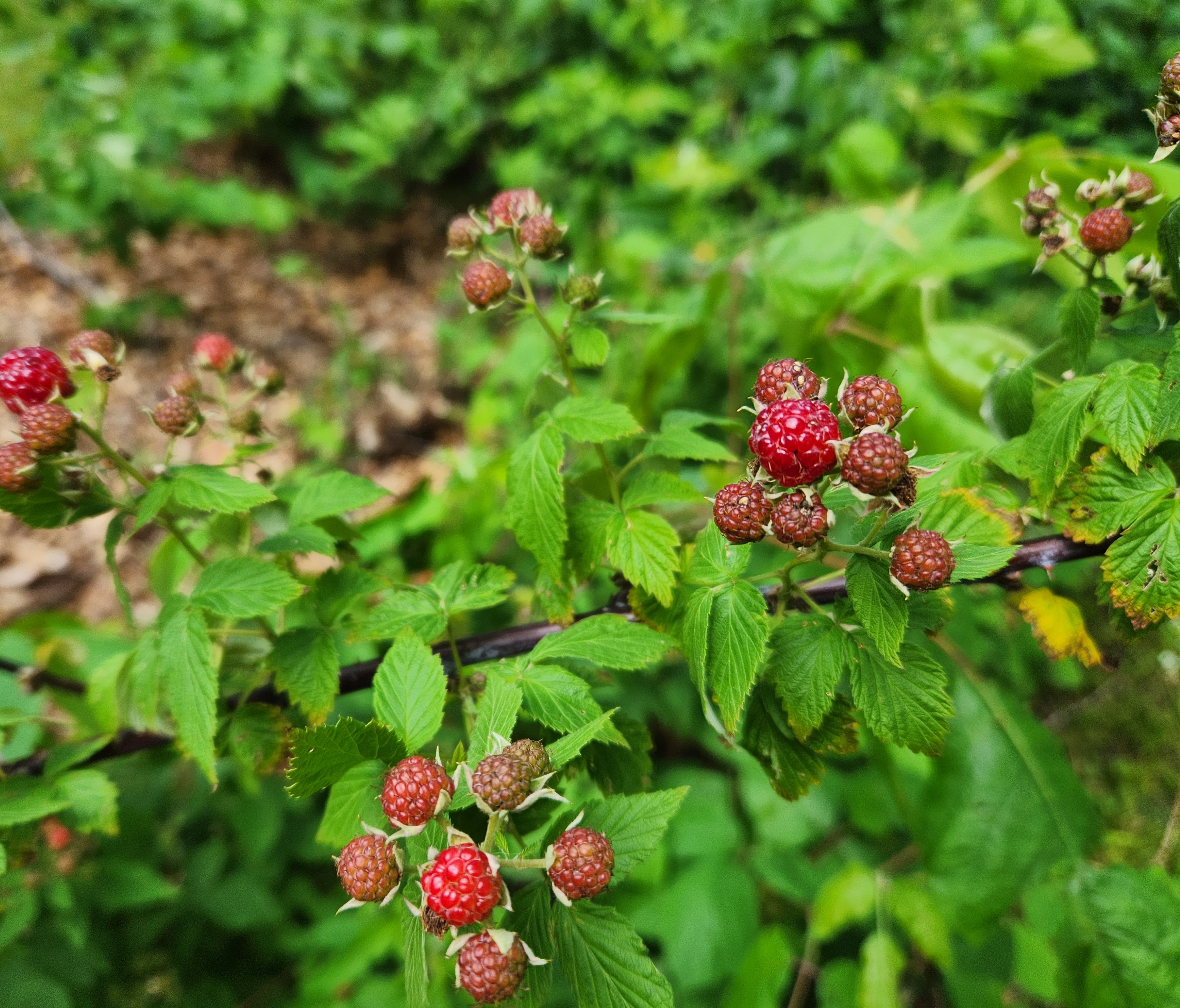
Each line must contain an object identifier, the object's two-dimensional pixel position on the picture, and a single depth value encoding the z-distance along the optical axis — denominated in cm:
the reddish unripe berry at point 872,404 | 13
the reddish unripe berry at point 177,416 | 18
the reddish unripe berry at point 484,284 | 17
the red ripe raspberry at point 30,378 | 17
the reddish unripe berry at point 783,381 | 14
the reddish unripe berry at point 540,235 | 17
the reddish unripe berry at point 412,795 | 13
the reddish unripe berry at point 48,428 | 16
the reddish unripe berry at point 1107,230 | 16
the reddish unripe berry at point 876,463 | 13
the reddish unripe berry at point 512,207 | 18
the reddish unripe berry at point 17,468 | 16
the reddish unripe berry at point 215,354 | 21
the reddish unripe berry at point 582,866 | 13
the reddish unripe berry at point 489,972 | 12
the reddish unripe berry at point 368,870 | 13
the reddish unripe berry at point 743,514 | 13
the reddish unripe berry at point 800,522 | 13
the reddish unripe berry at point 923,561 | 13
